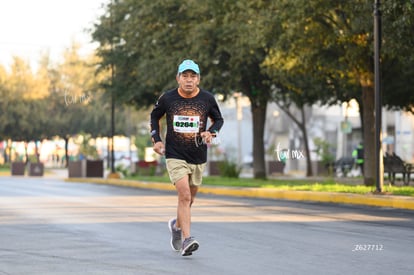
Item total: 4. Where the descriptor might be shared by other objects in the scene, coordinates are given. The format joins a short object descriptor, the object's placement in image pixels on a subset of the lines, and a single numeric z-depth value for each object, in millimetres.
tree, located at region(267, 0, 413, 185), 26281
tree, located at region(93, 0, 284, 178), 33969
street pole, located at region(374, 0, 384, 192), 23828
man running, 10602
